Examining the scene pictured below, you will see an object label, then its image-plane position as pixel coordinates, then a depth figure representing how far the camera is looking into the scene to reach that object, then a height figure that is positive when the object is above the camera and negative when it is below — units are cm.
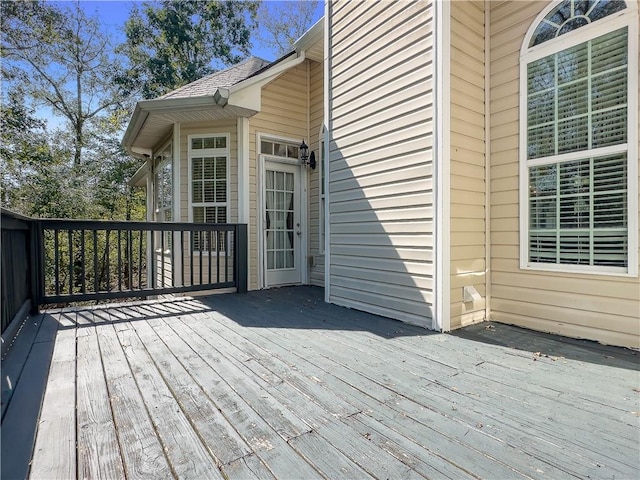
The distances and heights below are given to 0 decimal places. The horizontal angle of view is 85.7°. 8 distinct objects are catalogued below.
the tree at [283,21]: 1270 +807
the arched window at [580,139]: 239 +69
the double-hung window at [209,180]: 500 +77
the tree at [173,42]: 1258 +719
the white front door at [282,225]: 515 +11
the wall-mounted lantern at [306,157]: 532 +116
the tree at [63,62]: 1048 +571
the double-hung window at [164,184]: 545 +82
